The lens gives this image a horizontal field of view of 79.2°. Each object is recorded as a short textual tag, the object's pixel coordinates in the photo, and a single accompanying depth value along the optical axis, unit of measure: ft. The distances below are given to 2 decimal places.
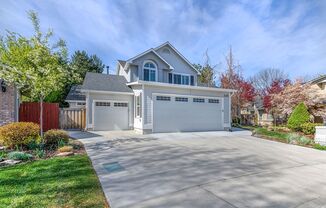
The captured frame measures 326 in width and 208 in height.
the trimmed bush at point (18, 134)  25.06
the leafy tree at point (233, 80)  81.29
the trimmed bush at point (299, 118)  51.42
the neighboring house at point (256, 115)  99.91
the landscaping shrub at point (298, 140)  37.76
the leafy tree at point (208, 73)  96.17
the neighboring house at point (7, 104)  31.09
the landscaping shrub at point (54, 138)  28.25
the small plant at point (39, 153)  22.70
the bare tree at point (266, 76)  127.69
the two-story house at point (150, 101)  46.39
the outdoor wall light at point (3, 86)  30.99
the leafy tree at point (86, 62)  111.06
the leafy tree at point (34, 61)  27.32
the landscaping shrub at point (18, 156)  21.40
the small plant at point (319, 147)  33.92
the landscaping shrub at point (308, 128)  48.65
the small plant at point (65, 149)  24.56
